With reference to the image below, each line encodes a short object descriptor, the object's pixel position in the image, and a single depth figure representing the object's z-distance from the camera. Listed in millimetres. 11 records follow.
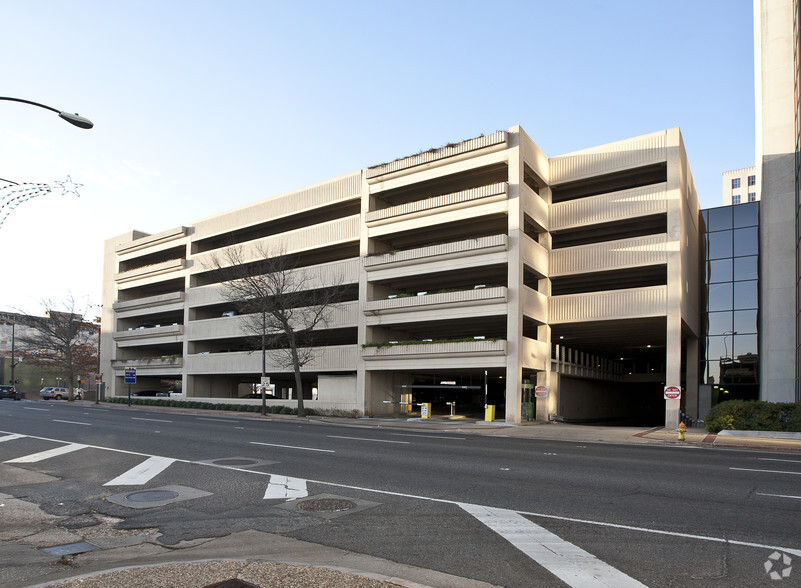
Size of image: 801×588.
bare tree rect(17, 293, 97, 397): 64812
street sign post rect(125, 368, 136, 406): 50281
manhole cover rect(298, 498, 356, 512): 9000
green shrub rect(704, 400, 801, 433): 24031
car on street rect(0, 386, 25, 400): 62406
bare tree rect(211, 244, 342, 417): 38625
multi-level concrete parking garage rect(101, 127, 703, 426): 34250
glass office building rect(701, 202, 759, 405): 39719
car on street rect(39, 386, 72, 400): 65500
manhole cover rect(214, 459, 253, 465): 14148
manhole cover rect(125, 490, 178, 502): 9844
